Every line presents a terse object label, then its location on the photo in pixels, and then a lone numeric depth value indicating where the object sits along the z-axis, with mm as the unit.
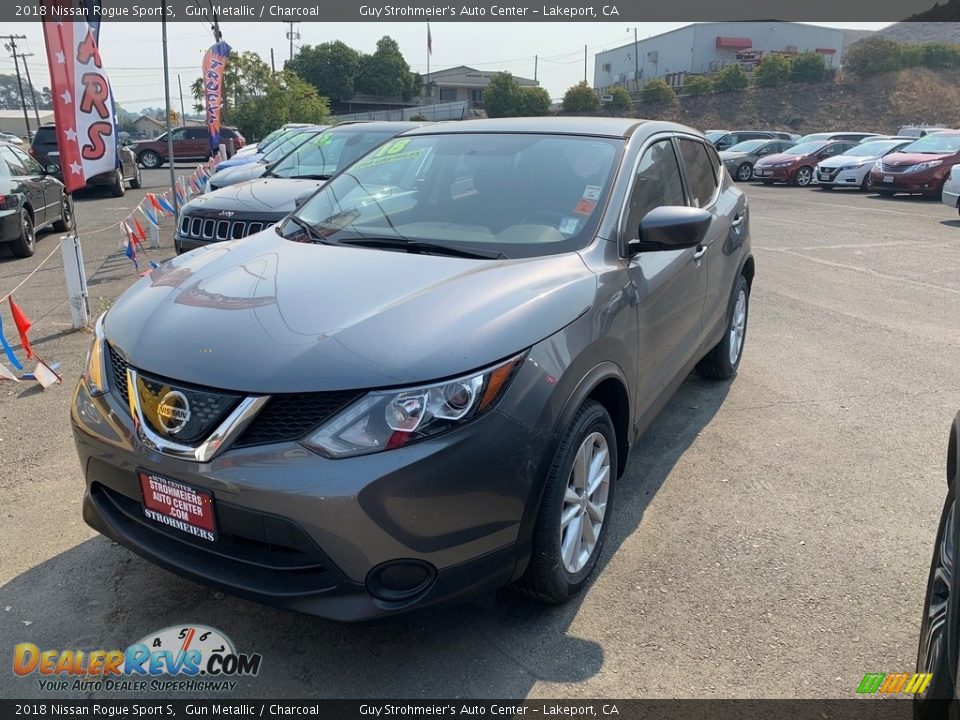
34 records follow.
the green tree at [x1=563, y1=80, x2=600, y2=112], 58062
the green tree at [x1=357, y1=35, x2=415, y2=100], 84188
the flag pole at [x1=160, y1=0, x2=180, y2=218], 10742
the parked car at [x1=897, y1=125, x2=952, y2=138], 29486
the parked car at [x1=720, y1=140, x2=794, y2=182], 27094
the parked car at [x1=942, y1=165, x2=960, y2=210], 14328
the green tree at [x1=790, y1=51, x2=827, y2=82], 64250
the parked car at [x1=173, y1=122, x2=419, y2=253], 7355
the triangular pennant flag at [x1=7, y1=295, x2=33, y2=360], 5578
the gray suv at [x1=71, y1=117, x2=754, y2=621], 2246
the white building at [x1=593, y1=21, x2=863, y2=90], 79375
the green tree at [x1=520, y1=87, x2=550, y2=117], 53425
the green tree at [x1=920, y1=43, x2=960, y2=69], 67625
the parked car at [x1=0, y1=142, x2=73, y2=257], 9797
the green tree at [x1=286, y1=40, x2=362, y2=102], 83875
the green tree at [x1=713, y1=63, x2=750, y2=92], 63781
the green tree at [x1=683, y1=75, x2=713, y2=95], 64812
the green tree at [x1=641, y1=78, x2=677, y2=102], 64375
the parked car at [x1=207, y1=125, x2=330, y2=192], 10141
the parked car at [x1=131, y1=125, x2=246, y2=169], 34000
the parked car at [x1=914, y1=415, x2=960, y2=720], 1875
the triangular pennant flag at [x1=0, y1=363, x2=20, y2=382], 5184
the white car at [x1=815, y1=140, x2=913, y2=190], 22016
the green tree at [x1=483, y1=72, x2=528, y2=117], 55781
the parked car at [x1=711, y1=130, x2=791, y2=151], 31734
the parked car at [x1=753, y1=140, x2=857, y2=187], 24797
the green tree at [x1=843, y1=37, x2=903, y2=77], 65812
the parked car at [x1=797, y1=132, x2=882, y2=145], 28766
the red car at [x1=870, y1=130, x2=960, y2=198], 18609
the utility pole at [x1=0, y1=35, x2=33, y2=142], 73875
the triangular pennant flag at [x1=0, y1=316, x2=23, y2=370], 5254
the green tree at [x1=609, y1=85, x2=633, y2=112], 60031
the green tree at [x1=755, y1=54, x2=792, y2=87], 64250
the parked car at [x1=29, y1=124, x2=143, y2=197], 18909
